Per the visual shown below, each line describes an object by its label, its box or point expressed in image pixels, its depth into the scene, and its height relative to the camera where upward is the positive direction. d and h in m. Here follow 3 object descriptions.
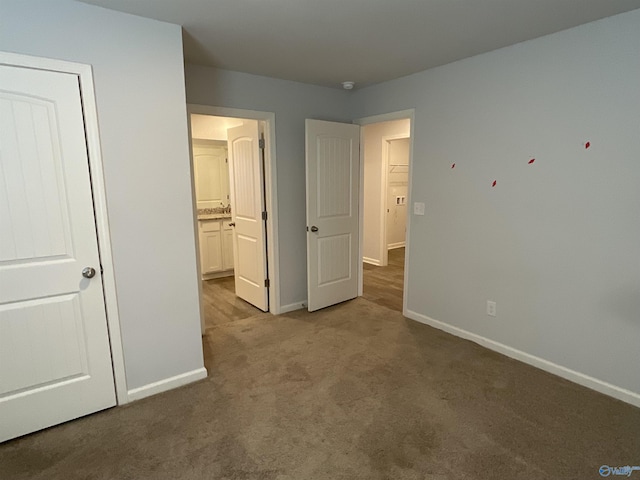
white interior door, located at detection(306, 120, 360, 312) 3.51 -0.24
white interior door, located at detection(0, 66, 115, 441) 1.78 -0.38
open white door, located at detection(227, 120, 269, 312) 3.51 -0.24
